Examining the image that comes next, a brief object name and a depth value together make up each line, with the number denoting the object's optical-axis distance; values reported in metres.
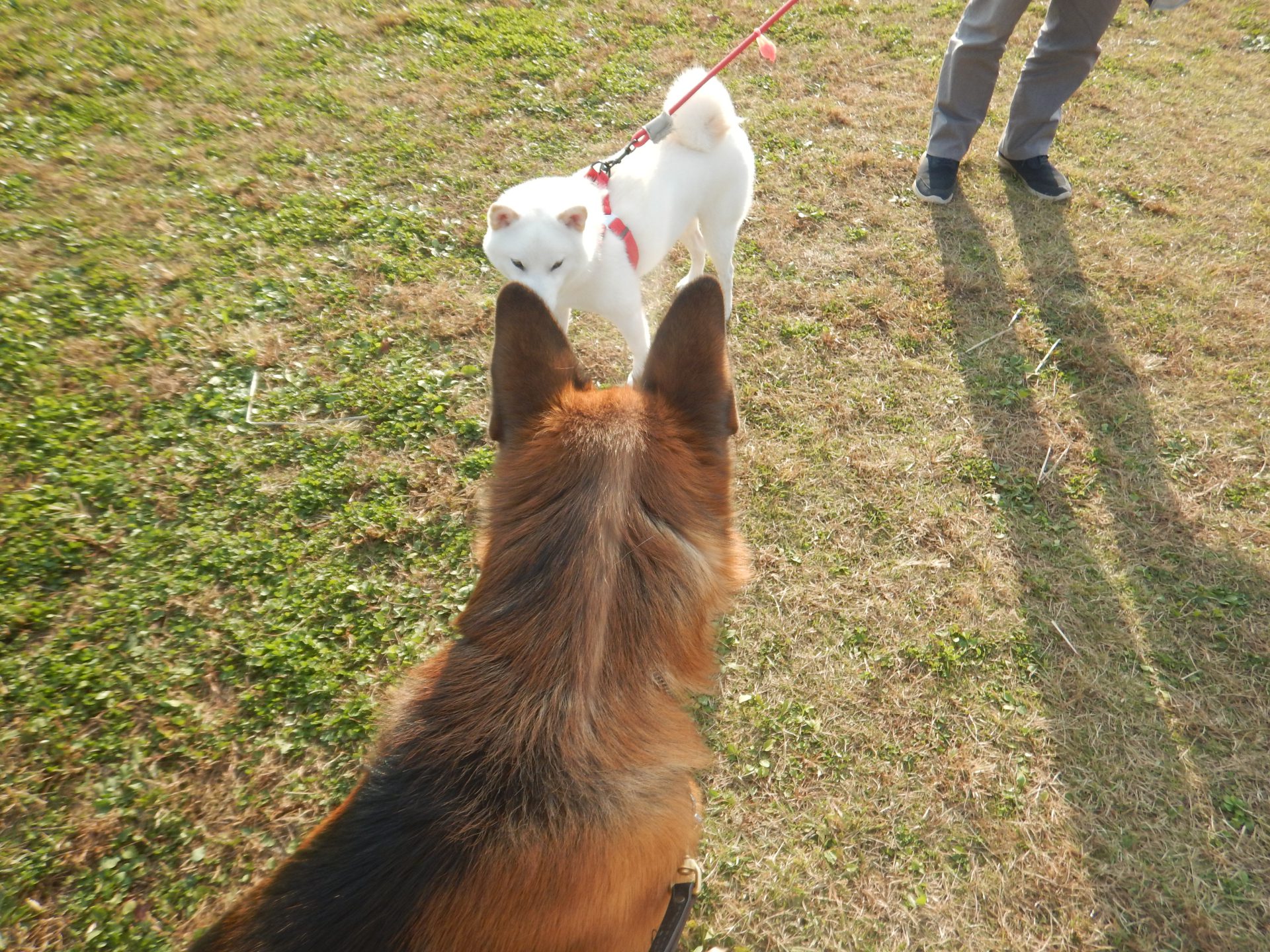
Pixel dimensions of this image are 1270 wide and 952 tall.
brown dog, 0.67
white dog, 1.23
